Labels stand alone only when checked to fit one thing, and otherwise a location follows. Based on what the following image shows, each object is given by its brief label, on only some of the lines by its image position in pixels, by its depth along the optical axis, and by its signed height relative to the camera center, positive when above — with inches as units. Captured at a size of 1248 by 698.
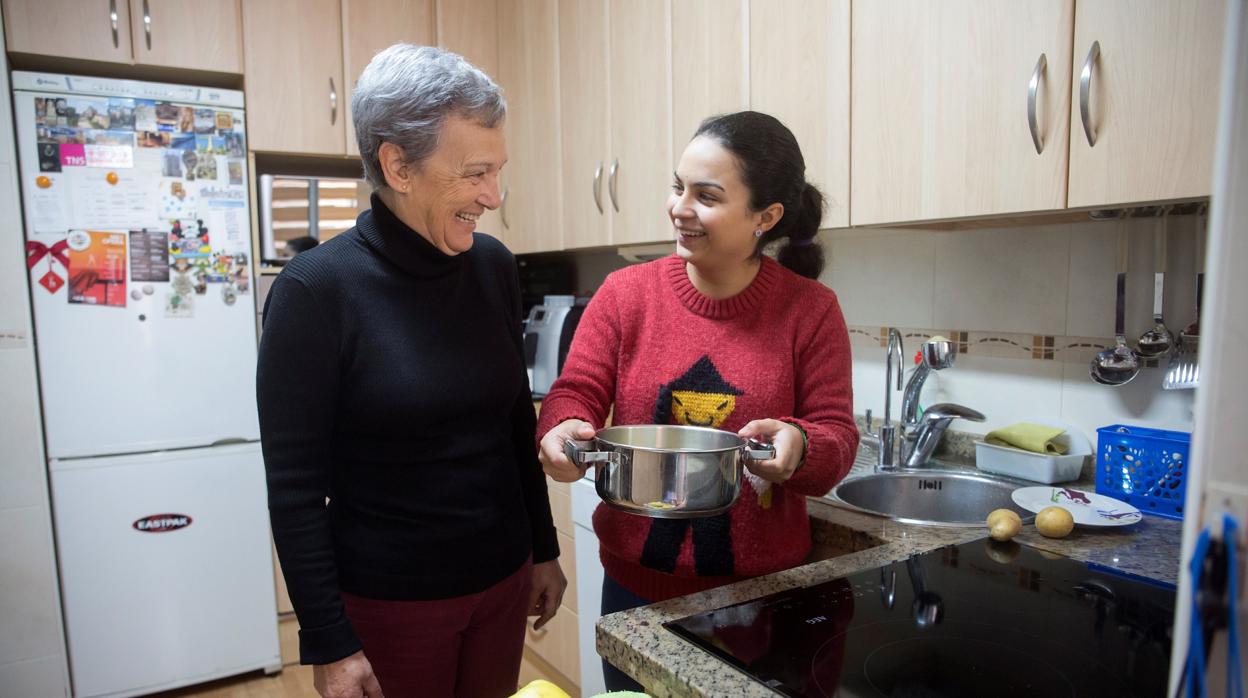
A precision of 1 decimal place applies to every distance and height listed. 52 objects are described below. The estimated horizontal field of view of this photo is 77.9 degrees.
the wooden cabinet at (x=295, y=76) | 91.9 +23.1
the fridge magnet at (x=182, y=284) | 87.4 -1.8
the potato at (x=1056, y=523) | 45.9 -15.5
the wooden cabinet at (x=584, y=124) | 86.6 +16.4
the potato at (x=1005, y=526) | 45.4 -15.5
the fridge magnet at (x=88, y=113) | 81.7 +16.5
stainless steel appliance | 98.7 -9.2
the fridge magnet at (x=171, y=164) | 86.2 +11.6
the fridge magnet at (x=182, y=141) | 86.7 +14.2
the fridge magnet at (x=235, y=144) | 89.7 +14.3
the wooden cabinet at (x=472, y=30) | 103.7 +31.9
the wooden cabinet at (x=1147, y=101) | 38.7 +8.5
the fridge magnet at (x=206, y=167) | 88.0 +11.5
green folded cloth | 57.5 -13.3
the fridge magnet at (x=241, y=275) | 90.5 -0.9
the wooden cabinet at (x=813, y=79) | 58.2 +14.5
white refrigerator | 82.5 -11.4
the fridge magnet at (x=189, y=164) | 87.4 +11.7
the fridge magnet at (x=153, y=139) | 85.0 +14.2
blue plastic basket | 49.3 -13.4
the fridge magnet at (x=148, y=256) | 85.4 +1.3
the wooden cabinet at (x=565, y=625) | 85.5 -40.5
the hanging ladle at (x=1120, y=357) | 54.1 -6.7
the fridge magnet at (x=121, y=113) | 83.6 +16.8
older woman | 38.2 -7.8
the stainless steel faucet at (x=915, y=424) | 63.7 -13.5
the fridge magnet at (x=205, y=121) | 88.0 +16.7
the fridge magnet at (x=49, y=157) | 80.8 +11.6
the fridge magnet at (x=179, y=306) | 87.1 -4.3
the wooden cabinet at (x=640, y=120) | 77.0 +14.9
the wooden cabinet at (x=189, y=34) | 85.3 +26.3
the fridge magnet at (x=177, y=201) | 86.5 +7.5
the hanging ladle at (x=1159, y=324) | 52.2 -4.2
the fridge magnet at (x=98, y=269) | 83.0 +0.0
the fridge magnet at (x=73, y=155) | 81.6 +12.0
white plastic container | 56.7 -14.8
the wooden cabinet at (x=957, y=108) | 45.5 +10.0
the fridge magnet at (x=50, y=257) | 81.5 +1.2
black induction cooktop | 29.9 -16.2
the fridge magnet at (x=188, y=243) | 87.2 +2.8
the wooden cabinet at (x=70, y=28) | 80.0 +25.4
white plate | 46.8 -15.5
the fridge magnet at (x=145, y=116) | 84.8 +16.7
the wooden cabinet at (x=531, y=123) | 96.3 +18.4
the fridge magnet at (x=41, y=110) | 80.4 +16.5
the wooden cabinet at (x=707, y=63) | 67.4 +18.4
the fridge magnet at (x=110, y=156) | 82.8 +12.1
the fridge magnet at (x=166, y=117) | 85.8 +16.8
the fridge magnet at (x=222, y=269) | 89.3 -0.1
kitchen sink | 60.2 -18.5
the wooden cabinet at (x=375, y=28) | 97.2 +30.7
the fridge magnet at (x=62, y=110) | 81.0 +16.6
